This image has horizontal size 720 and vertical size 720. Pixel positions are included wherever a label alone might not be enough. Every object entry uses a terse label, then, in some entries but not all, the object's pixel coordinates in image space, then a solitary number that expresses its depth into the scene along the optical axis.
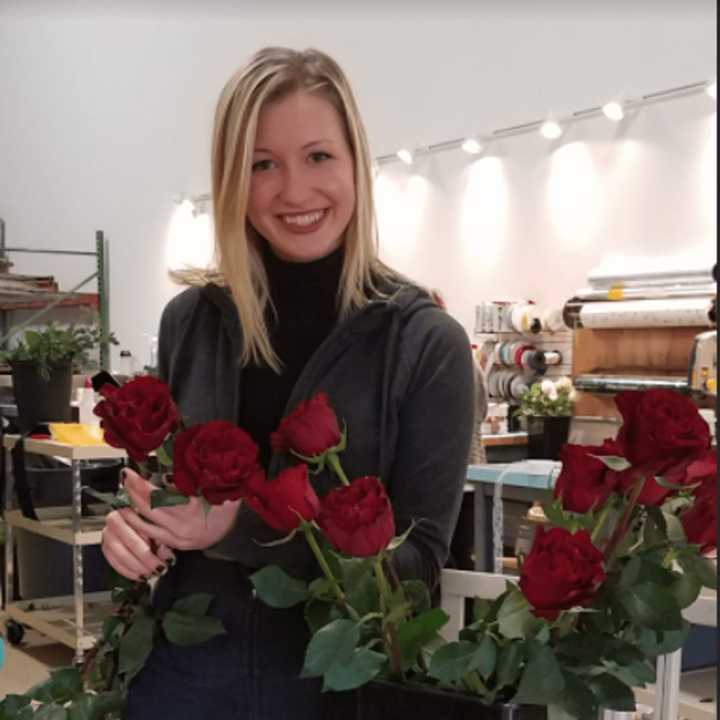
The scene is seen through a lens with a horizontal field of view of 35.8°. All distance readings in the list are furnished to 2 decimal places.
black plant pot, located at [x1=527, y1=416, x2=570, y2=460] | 5.68
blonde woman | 1.01
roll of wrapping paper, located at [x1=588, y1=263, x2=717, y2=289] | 5.24
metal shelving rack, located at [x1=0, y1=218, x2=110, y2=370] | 7.62
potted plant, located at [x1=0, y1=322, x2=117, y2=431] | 4.28
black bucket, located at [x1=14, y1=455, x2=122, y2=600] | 4.81
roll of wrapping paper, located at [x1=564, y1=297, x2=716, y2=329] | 5.07
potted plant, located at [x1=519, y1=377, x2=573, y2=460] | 5.68
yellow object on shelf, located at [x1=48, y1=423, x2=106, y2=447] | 4.17
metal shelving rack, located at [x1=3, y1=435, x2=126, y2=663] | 4.21
